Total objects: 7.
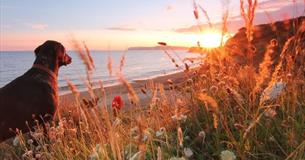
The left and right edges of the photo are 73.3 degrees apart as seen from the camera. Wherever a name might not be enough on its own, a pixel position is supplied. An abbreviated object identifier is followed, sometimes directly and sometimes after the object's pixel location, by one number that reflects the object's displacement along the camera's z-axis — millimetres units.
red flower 2237
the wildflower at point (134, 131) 1962
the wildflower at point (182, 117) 1925
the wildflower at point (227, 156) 1377
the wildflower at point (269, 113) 1712
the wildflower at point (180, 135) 1103
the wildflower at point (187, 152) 1530
